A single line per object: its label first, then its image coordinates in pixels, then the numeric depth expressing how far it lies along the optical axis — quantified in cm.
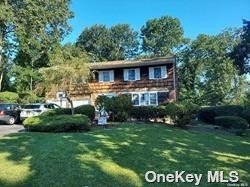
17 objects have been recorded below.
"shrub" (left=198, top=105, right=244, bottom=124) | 1474
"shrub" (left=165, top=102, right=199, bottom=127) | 1069
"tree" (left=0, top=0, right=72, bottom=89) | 1812
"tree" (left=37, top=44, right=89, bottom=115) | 1306
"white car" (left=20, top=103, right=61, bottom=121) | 1310
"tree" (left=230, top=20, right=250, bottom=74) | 1362
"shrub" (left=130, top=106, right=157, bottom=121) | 1227
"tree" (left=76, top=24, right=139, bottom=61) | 3030
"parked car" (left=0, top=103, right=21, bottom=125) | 1256
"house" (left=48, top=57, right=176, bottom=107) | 1660
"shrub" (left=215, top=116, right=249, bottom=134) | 1175
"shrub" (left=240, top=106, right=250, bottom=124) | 1408
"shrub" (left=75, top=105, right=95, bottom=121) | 1158
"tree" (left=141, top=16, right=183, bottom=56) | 2945
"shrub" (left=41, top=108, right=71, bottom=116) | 1165
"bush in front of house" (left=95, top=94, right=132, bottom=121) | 1153
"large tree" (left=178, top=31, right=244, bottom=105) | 2669
